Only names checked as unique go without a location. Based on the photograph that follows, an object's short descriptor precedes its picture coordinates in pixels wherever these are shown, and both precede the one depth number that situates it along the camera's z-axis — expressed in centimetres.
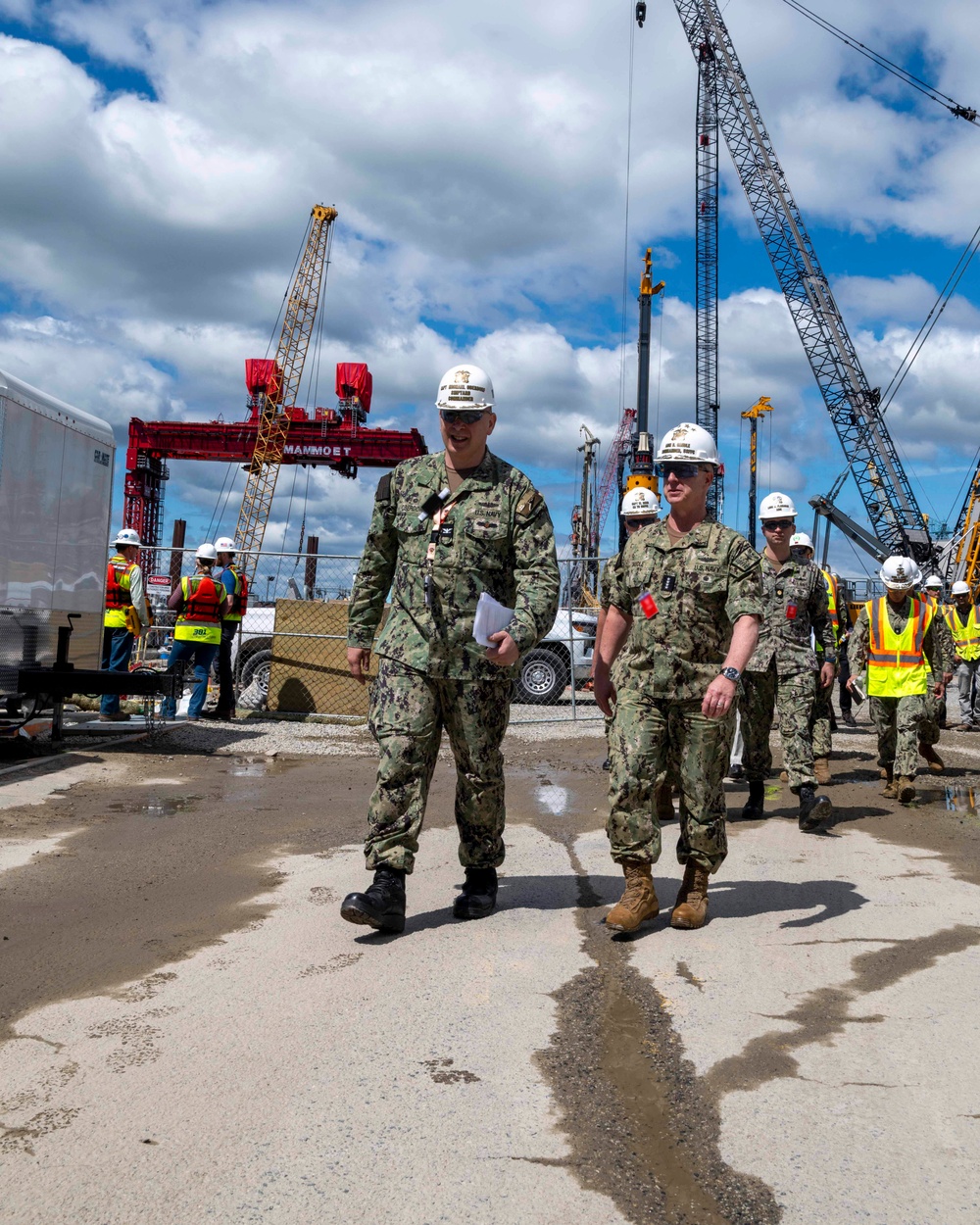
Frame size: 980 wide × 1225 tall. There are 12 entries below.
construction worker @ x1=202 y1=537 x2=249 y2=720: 1310
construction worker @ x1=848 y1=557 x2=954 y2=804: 872
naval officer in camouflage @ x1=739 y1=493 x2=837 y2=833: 774
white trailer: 891
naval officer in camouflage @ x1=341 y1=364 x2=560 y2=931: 440
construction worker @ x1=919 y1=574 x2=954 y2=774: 886
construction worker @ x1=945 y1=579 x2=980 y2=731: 1586
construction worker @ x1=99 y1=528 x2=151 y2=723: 1222
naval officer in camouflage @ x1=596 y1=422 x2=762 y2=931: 458
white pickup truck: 1543
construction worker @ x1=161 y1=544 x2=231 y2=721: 1240
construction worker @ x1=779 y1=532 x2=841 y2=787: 899
